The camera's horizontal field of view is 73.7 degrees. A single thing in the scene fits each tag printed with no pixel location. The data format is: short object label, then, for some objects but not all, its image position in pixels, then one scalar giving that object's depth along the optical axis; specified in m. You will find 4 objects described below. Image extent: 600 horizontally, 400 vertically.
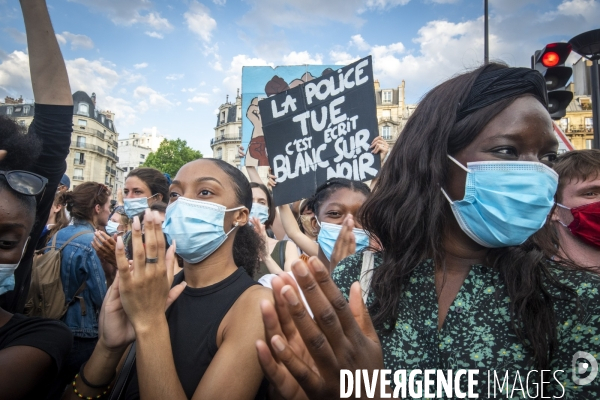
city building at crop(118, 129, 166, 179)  87.75
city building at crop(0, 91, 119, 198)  65.81
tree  52.41
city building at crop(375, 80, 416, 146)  57.78
